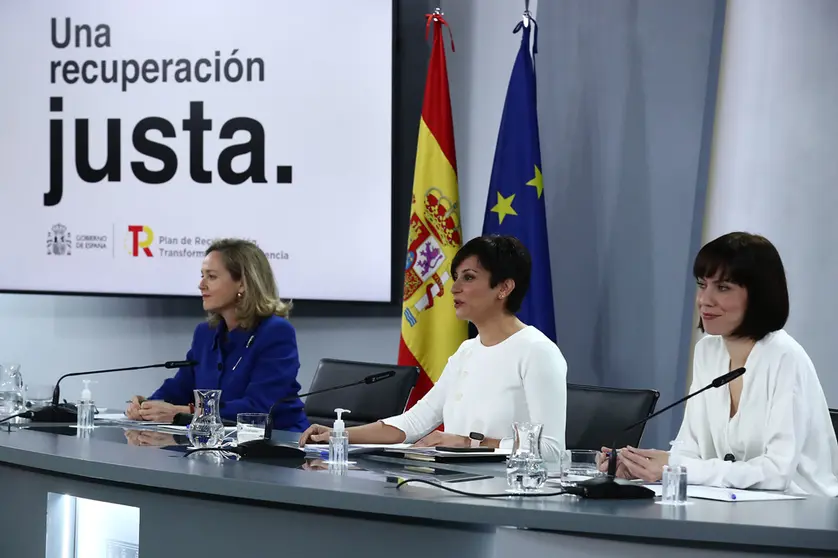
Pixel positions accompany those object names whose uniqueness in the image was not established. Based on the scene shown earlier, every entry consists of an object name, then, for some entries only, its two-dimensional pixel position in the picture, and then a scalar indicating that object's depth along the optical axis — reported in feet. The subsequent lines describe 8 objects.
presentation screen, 30.56
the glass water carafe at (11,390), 22.17
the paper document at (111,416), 22.34
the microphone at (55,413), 21.00
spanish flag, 28.54
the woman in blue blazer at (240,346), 22.42
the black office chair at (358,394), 22.72
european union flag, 27.19
